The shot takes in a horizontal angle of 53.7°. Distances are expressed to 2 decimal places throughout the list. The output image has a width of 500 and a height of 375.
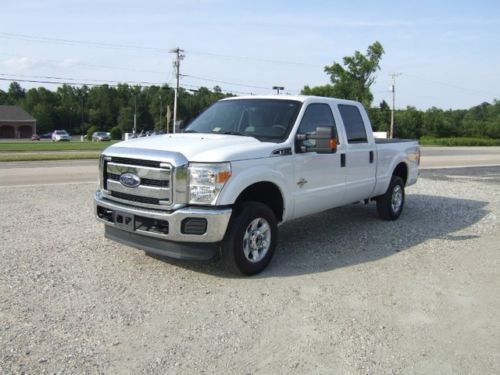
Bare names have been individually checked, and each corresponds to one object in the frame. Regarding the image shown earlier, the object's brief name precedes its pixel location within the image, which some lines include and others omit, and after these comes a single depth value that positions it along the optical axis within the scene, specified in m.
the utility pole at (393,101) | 64.88
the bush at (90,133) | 77.23
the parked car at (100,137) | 70.69
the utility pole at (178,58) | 58.28
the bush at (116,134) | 76.62
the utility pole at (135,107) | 97.00
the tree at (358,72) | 56.19
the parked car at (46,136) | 87.31
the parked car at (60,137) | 66.44
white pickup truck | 4.82
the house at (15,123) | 87.19
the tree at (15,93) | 116.32
